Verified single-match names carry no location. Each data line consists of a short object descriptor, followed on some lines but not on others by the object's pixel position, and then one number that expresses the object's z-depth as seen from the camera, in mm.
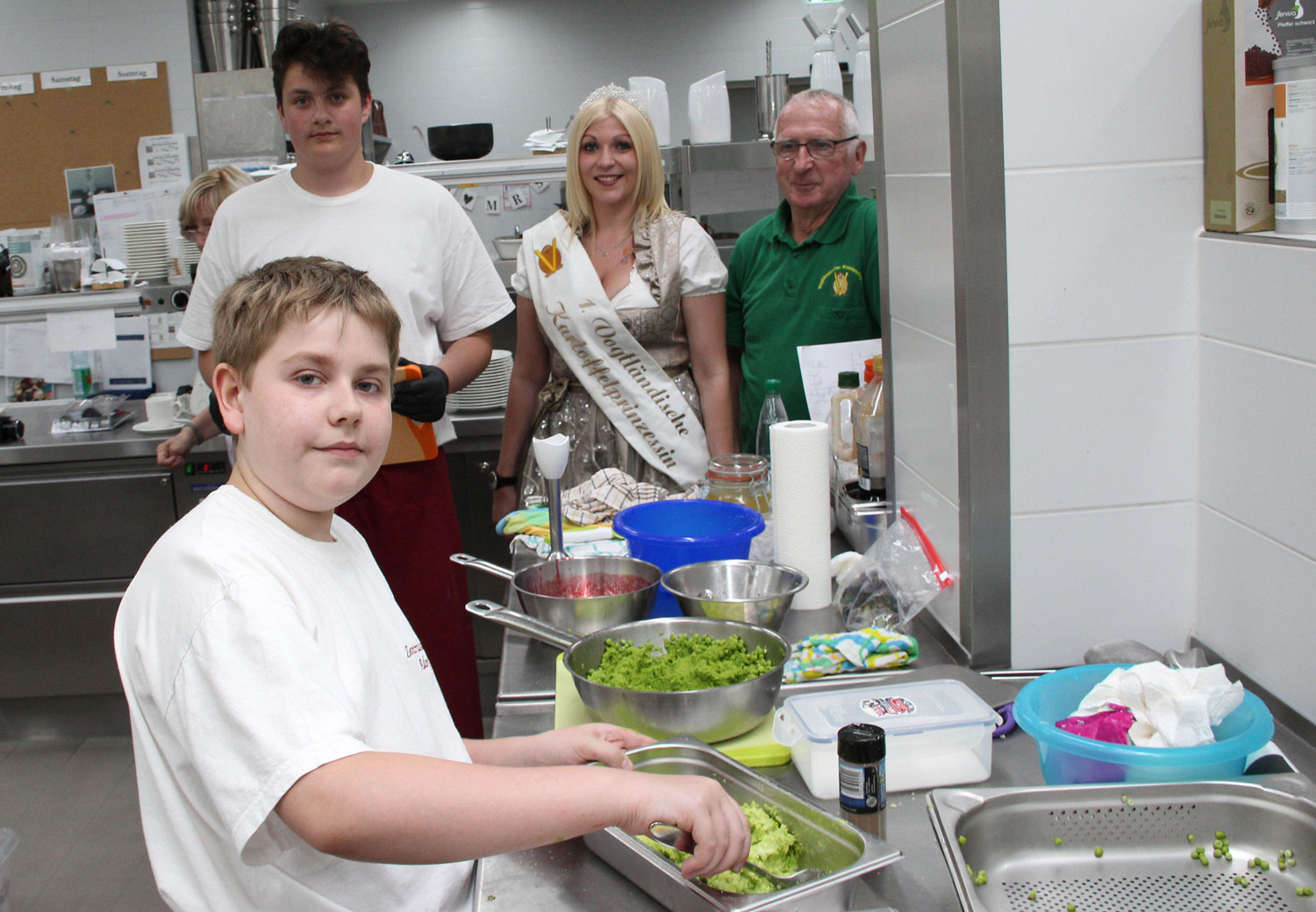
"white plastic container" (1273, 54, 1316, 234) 1196
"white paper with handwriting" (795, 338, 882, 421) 2148
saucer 3402
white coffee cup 3457
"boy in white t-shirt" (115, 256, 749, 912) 877
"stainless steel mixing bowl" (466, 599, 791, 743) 1188
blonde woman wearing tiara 2561
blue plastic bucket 1668
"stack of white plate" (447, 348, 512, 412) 3500
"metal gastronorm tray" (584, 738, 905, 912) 897
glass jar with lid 1963
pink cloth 1104
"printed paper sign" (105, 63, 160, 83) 4453
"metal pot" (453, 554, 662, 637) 1499
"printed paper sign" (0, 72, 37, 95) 4500
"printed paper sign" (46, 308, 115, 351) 3949
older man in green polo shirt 2588
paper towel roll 1639
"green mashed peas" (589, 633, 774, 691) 1267
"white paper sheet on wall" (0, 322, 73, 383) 4047
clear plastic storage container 1151
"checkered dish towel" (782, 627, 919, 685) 1428
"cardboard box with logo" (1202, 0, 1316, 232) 1251
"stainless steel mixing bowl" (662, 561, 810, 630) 1490
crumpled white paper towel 1086
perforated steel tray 966
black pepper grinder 998
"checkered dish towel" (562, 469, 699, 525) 2074
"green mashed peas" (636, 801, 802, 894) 959
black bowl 3607
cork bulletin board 4484
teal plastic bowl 1058
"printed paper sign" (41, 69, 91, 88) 4496
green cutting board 1218
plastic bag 1547
